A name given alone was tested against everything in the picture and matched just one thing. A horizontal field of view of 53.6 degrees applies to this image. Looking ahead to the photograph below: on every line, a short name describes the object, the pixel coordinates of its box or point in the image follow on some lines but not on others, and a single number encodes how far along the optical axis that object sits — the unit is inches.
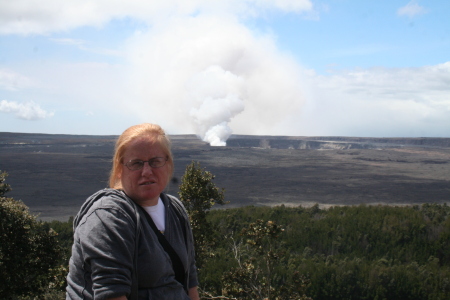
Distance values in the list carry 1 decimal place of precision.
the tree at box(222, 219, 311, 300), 317.1
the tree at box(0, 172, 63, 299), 299.6
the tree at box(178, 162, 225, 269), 349.1
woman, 72.0
